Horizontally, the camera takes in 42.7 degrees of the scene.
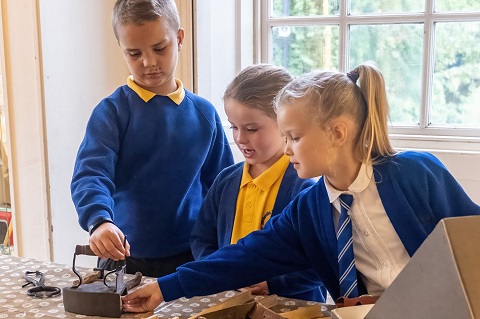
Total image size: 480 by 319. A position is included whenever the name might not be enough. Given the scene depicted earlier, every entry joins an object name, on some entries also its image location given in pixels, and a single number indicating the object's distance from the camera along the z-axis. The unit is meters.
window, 2.39
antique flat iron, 1.17
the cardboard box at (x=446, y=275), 0.70
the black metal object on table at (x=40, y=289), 1.28
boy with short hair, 1.56
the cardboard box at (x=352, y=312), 0.94
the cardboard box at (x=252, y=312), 1.11
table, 1.19
